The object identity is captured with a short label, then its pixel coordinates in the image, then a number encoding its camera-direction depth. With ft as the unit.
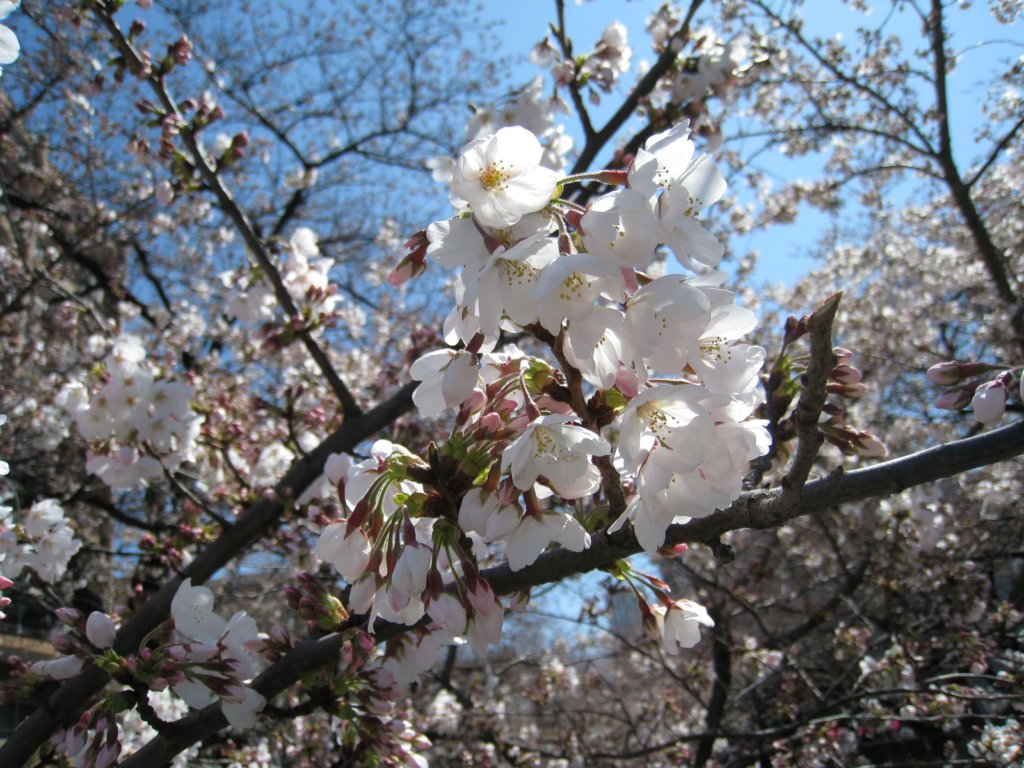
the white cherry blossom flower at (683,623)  1.09
